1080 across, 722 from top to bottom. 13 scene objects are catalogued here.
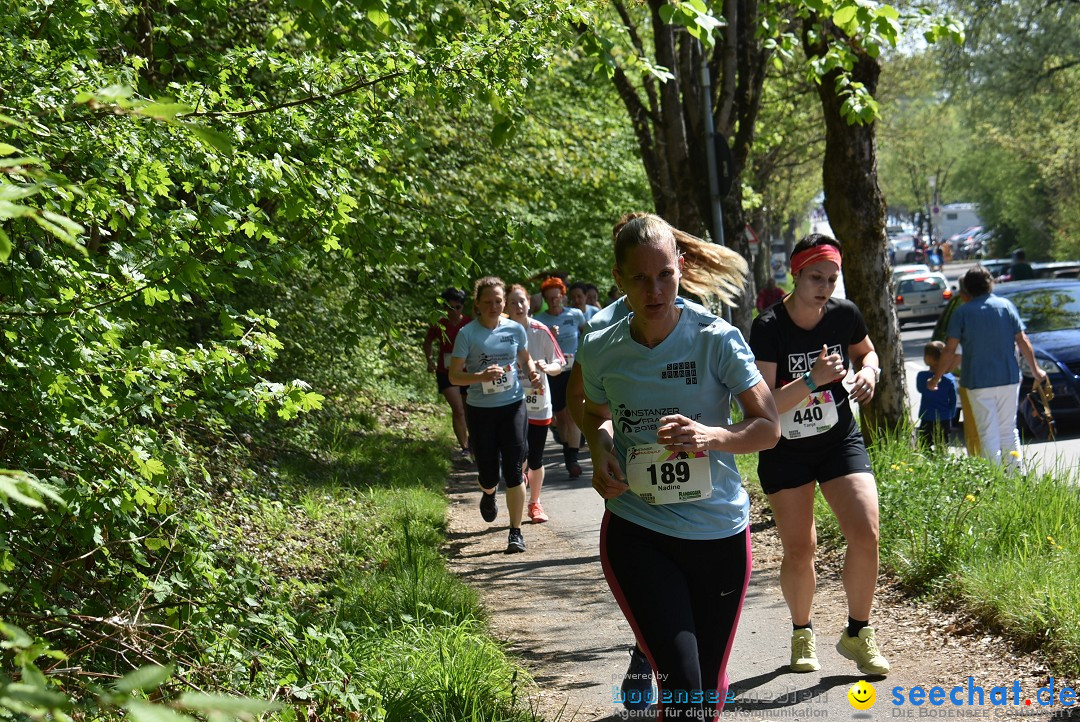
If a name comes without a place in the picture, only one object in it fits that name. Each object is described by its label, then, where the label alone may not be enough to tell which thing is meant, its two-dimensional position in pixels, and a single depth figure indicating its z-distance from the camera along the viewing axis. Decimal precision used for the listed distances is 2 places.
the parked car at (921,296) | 36.25
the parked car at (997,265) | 44.63
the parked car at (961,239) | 85.44
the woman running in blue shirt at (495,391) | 9.19
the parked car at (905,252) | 71.75
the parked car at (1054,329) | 13.38
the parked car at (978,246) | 71.93
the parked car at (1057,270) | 31.86
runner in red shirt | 13.77
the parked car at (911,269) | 37.50
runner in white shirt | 10.16
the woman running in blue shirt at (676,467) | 3.78
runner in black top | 5.34
